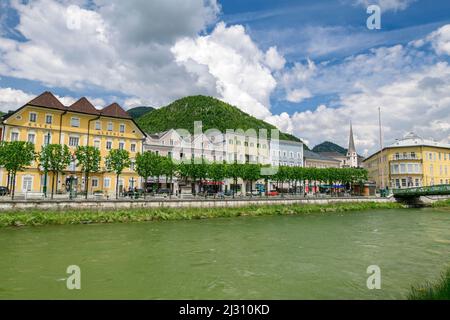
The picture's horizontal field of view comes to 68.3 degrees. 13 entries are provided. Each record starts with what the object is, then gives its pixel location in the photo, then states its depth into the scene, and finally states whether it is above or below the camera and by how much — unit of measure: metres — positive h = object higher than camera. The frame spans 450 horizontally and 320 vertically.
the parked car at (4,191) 33.59 -0.42
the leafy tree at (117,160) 38.03 +3.12
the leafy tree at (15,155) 30.47 +2.93
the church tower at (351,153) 127.88 +13.39
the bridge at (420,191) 49.97 -0.44
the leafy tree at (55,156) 34.12 +3.18
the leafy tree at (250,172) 48.69 +2.33
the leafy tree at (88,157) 36.47 +3.29
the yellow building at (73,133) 38.75 +6.94
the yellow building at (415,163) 68.50 +5.28
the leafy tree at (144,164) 39.88 +2.80
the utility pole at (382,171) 73.69 +3.85
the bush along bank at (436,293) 7.04 -2.36
